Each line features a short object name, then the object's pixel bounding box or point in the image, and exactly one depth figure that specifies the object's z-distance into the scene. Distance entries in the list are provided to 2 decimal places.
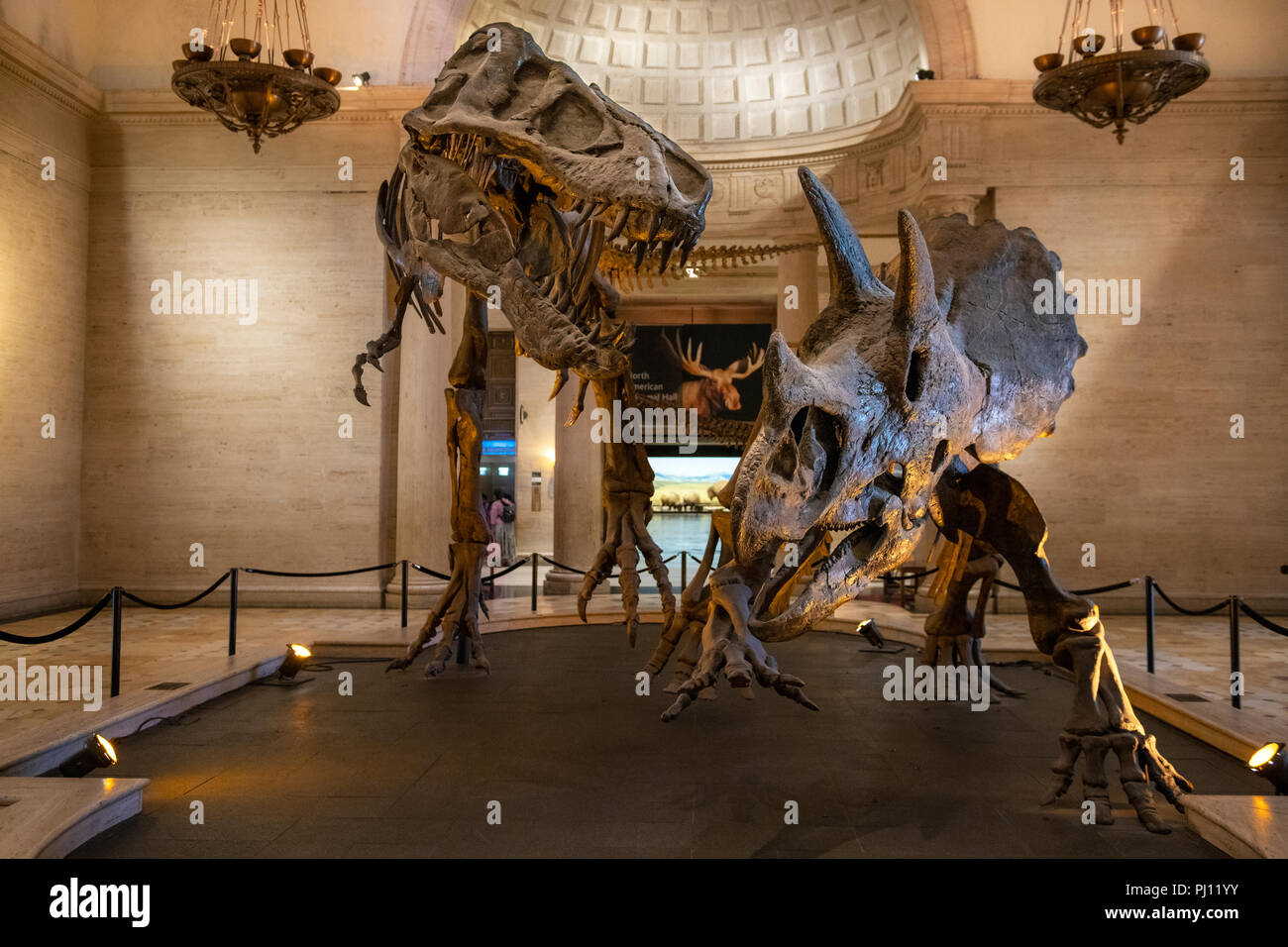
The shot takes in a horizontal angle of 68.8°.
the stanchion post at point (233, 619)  7.09
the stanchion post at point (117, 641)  5.64
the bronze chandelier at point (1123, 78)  7.75
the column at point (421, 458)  11.27
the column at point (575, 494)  13.23
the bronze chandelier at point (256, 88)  8.24
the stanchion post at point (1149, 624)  6.84
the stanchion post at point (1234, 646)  5.63
